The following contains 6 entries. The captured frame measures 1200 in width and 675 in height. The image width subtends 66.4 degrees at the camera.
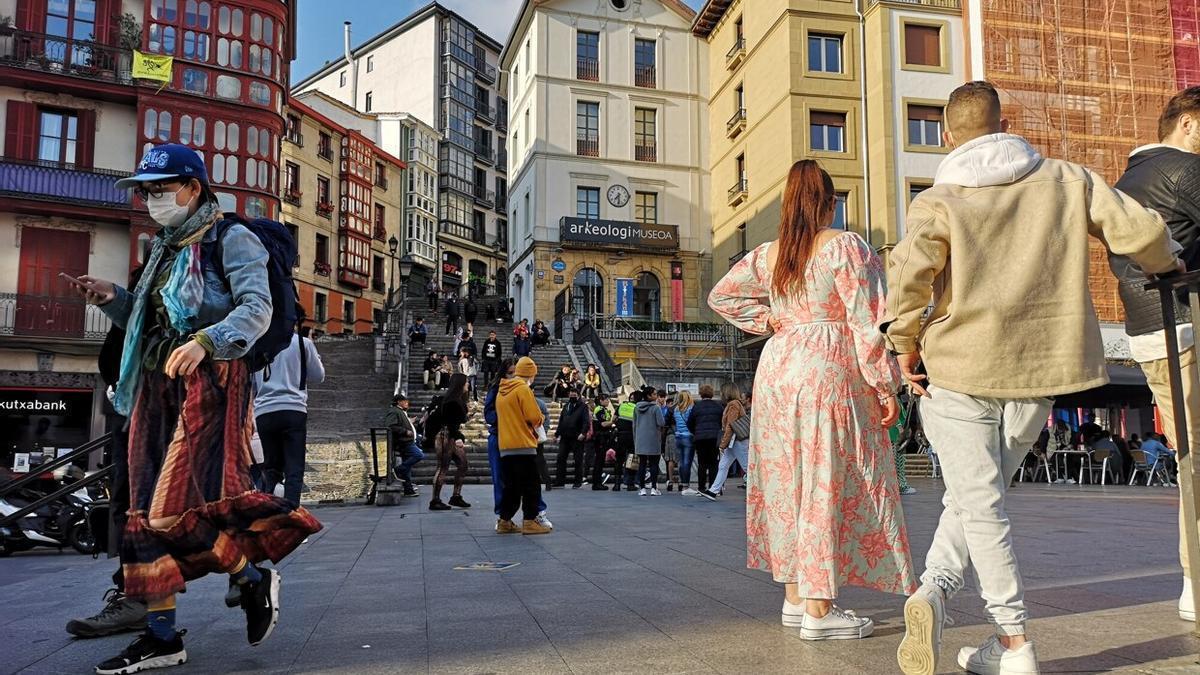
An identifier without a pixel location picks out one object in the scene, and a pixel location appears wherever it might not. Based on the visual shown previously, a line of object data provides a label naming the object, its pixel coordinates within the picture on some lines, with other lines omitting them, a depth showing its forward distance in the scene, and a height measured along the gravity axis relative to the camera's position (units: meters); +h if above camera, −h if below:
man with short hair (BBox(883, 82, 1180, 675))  2.96 +0.32
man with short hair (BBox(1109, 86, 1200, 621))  3.57 +0.71
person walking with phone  3.21 +0.02
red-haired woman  3.62 -0.09
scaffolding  30.11 +11.28
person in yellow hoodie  8.58 -0.40
